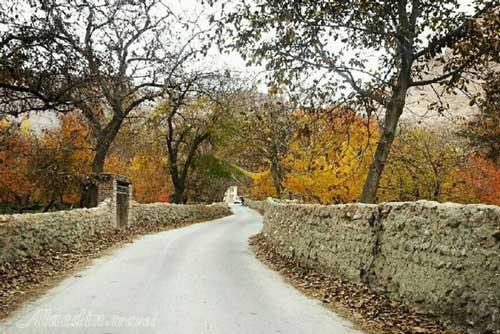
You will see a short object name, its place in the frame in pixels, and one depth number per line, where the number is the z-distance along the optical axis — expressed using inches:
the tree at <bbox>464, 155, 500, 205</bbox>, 902.4
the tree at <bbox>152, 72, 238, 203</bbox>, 936.3
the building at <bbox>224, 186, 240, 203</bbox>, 6035.4
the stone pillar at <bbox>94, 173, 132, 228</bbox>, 745.0
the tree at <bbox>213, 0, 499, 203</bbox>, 374.9
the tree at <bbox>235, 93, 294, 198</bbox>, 1087.0
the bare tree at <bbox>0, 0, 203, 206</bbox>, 319.0
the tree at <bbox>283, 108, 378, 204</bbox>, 834.2
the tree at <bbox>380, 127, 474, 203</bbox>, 808.9
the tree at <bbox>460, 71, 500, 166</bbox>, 398.6
